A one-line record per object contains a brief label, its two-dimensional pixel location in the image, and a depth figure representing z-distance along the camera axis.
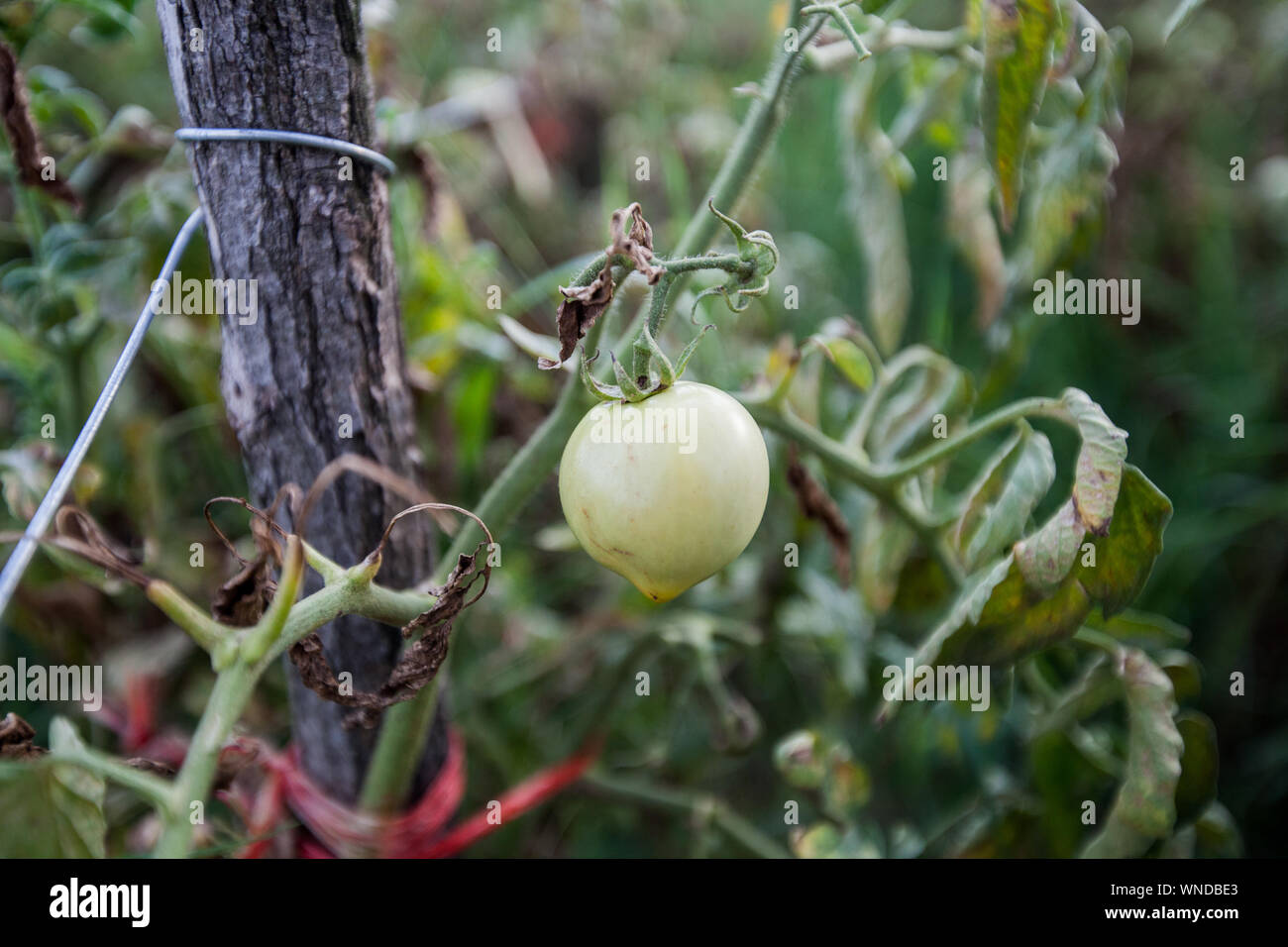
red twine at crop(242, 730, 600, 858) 0.63
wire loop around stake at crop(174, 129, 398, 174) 0.49
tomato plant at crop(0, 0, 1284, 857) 0.44
